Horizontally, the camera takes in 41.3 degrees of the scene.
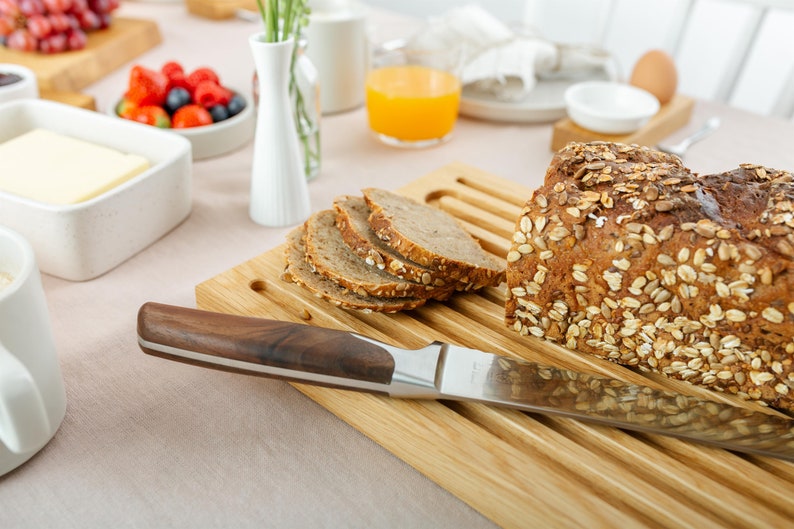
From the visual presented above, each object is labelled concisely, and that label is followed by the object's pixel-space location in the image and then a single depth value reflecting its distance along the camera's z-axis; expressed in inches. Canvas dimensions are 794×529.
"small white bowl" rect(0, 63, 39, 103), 32.6
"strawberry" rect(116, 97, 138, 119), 33.7
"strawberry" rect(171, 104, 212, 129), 33.7
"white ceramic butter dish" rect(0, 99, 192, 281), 27.1
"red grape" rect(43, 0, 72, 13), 37.7
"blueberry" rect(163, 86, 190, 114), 33.8
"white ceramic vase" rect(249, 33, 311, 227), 28.8
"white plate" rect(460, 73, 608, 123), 37.1
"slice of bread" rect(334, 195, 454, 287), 26.4
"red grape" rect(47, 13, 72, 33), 37.4
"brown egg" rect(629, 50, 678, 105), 36.2
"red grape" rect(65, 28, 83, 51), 38.2
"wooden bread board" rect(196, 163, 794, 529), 22.4
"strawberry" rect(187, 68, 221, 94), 34.6
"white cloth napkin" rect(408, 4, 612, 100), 37.2
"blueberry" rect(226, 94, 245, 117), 34.8
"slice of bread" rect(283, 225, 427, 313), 26.1
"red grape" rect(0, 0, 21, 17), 37.2
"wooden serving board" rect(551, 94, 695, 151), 34.4
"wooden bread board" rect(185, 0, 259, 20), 45.2
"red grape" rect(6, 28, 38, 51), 37.5
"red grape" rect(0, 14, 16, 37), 37.4
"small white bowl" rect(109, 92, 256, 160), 33.7
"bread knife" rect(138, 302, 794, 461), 23.3
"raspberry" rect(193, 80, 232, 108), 34.1
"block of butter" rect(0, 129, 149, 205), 27.8
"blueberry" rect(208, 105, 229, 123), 34.3
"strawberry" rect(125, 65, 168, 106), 33.6
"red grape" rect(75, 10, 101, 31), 38.9
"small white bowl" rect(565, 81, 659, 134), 33.9
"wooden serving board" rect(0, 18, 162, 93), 36.9
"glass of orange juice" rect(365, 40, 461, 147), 34.9
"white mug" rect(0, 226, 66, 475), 21.2
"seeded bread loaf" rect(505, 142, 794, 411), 23.4
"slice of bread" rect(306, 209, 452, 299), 26.1
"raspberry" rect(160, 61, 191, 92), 34.4
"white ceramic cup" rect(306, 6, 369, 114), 35.6
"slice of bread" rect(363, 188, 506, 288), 26.5
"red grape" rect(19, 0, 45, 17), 37.4
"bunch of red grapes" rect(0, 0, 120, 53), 37.4
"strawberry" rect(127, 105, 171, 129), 33.3
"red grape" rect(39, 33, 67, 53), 37.7
